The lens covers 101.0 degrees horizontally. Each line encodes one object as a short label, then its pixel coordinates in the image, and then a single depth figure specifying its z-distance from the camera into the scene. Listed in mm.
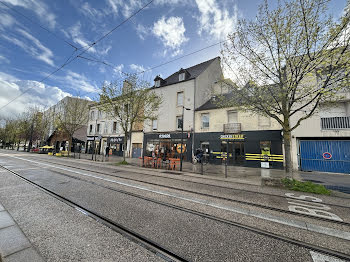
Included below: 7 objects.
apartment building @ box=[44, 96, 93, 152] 33731
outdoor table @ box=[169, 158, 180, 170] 12256
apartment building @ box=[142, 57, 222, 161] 19219
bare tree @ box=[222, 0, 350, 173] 5723
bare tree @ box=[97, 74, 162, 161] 14883
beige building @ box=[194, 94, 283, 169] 13812
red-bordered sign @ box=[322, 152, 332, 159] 11756
